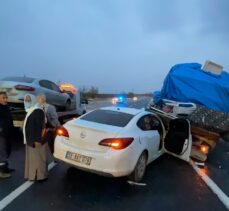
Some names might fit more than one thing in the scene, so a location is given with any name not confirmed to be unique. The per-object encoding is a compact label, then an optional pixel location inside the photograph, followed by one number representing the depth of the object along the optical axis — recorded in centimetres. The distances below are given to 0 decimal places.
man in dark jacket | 383
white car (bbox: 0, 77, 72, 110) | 633
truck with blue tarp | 537
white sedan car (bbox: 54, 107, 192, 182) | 355
